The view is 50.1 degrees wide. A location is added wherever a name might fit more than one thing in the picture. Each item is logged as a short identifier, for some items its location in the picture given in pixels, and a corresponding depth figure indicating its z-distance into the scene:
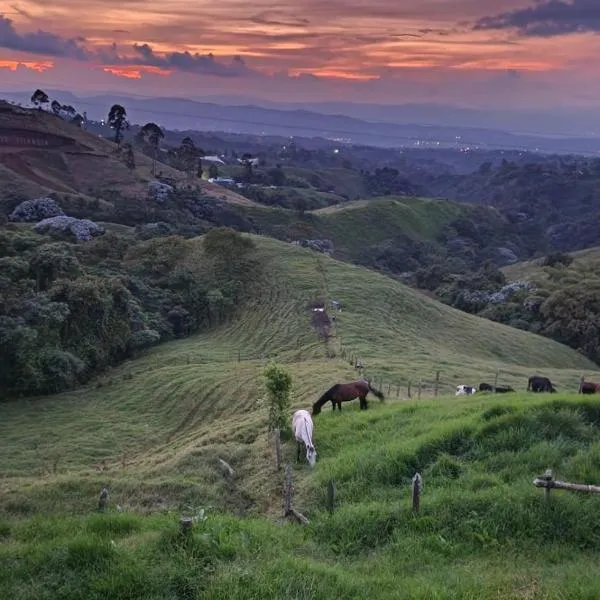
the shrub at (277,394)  18.78
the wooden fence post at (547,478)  11.38
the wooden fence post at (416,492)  11.81
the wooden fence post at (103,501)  13.60
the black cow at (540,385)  26.50
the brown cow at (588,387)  24.24
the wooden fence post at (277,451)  16.69
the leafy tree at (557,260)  90.50
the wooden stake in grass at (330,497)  12.85
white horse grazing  16.81
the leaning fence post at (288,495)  13.05
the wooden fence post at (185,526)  10.21
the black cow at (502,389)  25.76
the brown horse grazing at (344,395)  21.22
